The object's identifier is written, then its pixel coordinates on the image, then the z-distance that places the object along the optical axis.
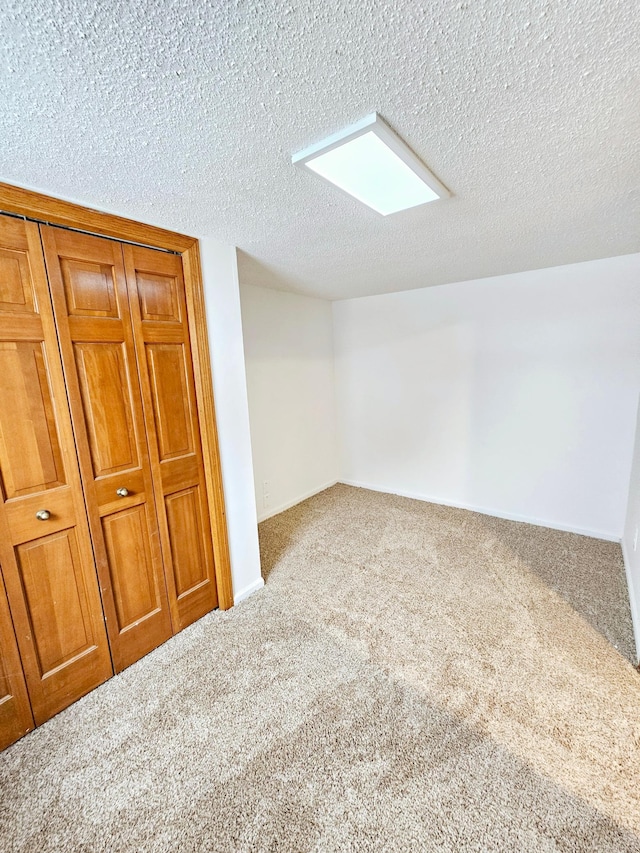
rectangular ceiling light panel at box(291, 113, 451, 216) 1.08
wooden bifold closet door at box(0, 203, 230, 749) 1.42
